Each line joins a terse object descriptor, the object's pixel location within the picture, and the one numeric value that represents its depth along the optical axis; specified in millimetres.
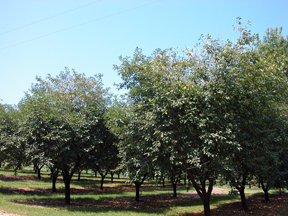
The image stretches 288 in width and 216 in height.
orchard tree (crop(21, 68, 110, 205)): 13812
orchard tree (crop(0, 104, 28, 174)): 14828
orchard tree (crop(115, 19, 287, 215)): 9141
